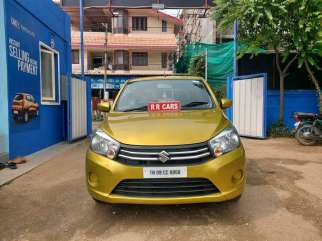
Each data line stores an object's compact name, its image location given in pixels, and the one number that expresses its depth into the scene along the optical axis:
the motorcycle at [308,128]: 8.48
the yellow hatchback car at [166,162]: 3.21
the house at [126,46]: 30.30
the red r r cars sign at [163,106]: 4.25
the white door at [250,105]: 9.48
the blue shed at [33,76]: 6.36
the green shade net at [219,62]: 14.00
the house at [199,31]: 18.61
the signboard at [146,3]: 11.72
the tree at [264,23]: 8.46
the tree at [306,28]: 8.10
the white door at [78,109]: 9.64
